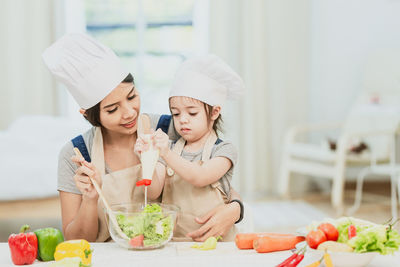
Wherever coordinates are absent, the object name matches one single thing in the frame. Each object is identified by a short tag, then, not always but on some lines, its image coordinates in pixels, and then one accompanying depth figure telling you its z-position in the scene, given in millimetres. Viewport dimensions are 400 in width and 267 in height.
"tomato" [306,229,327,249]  2650
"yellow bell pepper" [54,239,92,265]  2684
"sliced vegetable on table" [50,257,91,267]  2606
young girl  2966
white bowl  2578
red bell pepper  2723
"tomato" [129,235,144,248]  2792
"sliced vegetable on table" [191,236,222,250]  2826
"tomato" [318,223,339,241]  2670
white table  2699
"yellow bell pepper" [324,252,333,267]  2562
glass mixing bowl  2764
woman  2873
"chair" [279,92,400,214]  6447
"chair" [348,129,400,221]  6020
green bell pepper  2763
